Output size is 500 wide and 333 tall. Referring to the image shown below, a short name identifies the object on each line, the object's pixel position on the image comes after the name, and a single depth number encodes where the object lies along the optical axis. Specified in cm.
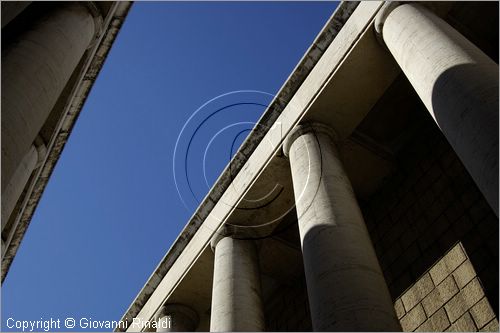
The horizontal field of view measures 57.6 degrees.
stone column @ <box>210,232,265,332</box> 1762
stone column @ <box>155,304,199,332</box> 2334
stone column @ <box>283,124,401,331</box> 1091
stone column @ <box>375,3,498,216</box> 923
